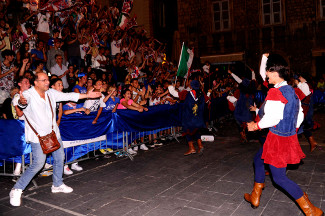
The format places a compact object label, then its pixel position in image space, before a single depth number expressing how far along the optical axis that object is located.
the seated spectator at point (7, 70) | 8.25
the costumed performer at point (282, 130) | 3.63
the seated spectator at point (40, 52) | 9.13
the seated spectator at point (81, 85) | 7.88
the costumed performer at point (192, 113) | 7.68
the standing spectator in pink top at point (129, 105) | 7.91
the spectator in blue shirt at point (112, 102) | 7.62
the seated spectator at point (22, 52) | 8.47
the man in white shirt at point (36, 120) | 4.62
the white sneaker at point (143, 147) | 8.52
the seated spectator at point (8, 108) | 6.46
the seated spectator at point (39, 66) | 8.50
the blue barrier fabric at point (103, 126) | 5.59
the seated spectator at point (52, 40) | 9.83
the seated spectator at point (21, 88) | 5.73
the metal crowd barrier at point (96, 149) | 5.95
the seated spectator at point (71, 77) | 9.56
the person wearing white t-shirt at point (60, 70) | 9.31
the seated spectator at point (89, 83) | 8.17
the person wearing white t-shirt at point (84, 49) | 11.02
